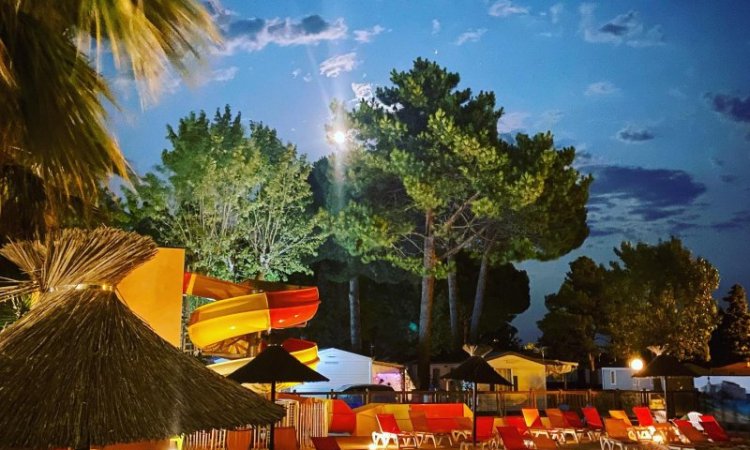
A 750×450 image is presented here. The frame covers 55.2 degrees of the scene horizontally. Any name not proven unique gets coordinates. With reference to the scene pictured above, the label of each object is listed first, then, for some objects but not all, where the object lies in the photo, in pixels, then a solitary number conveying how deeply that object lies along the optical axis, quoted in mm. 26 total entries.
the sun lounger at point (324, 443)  10250
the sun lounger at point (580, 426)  17781
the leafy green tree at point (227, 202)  24453
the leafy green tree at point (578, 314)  43656
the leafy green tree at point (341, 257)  30688
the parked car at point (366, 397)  21906
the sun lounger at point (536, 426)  16812
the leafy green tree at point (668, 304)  35000
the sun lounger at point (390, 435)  15383
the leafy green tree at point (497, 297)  48906
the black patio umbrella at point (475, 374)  14086
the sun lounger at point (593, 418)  18281
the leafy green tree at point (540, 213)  27938
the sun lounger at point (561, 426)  17345
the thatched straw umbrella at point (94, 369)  3574
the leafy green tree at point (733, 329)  45938
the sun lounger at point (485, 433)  15023
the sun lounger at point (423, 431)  15911
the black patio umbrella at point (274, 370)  8961
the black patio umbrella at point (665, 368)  17969
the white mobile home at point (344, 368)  30500
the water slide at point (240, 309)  13125
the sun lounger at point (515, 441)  12797
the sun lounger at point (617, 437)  15133
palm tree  3859
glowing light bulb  26922
